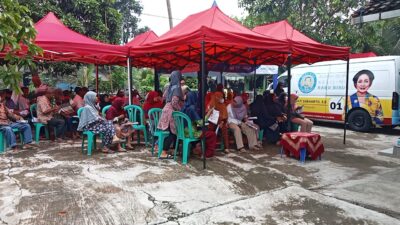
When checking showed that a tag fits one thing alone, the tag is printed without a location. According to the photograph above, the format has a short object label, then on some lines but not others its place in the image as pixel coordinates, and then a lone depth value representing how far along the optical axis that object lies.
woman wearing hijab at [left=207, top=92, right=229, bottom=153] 6.57
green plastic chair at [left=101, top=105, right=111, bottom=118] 7.33
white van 9.04
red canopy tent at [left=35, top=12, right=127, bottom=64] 6.99
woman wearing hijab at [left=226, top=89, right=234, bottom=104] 7.28
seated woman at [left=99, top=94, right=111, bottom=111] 8.34
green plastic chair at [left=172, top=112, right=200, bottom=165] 5.52
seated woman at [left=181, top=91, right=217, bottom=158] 5.57
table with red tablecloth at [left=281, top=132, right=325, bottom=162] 5.83
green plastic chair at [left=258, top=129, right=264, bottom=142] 7.55
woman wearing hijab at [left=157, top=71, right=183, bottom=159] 5.74
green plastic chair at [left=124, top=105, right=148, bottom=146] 6.83
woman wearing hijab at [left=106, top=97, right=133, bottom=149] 6.59
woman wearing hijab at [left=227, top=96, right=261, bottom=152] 6.84
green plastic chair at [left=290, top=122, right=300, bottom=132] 8.04
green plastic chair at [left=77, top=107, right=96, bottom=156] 6.14
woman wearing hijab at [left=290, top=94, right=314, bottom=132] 7.66
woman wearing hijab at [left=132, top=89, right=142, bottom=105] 8.69
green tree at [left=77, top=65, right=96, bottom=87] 16.58
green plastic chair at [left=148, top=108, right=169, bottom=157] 5.95
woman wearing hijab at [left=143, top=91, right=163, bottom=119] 7.23
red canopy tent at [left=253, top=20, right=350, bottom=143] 6.59
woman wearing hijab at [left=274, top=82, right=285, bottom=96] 9.11
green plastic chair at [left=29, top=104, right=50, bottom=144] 7.17
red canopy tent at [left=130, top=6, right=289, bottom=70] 5.28
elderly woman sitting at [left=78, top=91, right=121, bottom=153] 6.10
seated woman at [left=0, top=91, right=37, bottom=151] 6.21
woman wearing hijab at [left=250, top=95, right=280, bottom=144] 7.35
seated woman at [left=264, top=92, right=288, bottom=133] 7.45
